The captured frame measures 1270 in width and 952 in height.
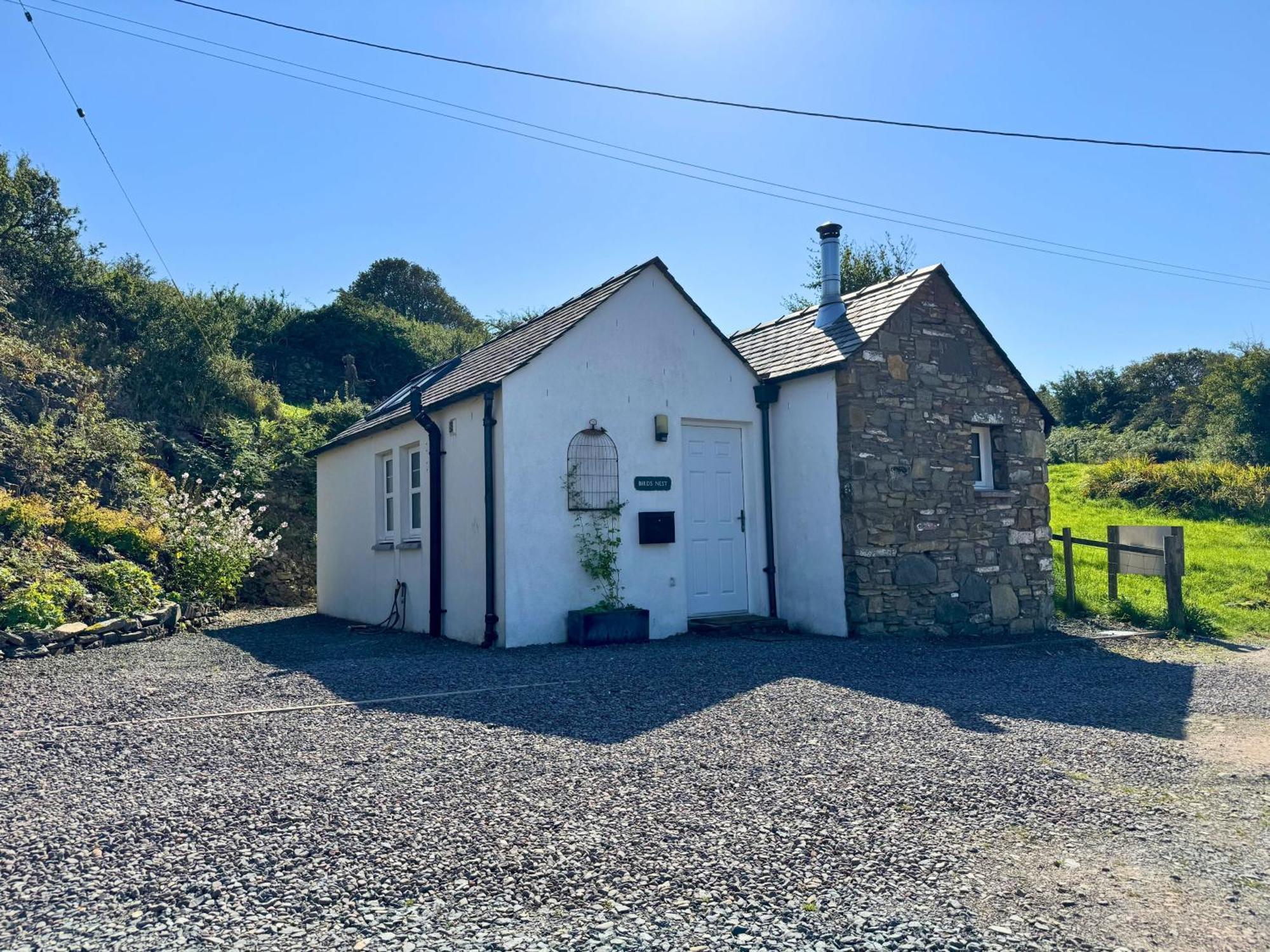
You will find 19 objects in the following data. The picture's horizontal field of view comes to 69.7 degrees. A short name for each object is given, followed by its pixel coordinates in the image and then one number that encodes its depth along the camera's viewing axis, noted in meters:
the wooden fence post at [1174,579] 11.97
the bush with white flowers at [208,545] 13.27
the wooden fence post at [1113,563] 13.08
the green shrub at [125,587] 11.12
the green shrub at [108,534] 12.85
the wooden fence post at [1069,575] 13.25
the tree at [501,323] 36.50
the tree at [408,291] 41.59
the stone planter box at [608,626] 9.79
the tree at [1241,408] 29.39
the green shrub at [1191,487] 23.27
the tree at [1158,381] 42.66
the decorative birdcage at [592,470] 10.28
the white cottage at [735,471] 10.14
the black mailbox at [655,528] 10.55
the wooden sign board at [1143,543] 12.34
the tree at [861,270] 33.94
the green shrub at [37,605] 9.74
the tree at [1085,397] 44.84
